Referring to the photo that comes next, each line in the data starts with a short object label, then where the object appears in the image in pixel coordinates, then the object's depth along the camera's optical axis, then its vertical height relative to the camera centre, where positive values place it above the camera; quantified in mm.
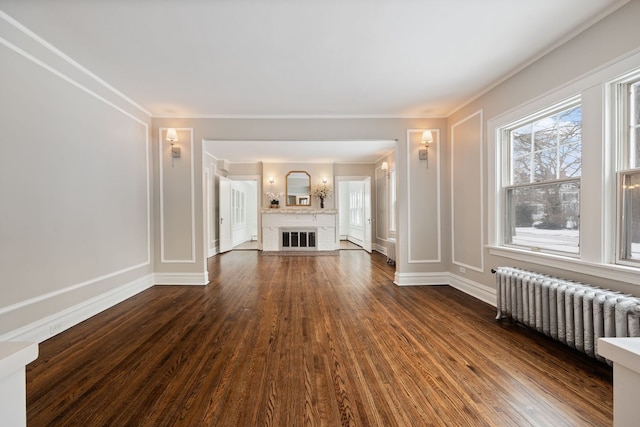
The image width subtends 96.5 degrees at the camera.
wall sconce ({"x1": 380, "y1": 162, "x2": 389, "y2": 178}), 7004 +1045
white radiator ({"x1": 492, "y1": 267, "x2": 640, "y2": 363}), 1856 -768
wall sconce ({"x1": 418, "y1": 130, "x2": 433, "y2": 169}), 4336 +1021
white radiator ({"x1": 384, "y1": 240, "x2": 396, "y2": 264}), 6148 -910
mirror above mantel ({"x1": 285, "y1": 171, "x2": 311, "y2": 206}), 8266 +623
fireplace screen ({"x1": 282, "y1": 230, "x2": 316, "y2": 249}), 8039 -805
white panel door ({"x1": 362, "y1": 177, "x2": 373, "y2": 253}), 8125 -272
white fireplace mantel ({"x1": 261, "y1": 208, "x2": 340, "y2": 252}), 7938 -378
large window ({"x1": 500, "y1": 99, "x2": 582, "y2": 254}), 2533 +283
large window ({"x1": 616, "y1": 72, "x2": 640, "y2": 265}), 2068 +287
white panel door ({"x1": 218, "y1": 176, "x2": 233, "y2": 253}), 7852 -103
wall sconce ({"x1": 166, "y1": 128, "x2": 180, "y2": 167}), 4273 +1086
